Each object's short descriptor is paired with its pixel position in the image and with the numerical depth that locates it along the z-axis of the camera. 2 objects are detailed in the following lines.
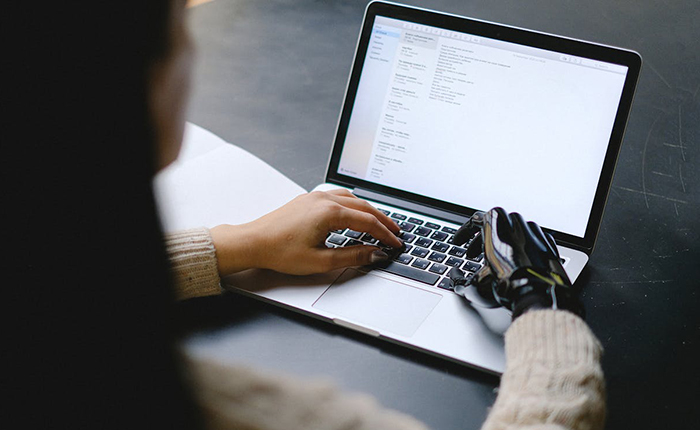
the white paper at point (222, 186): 0.92
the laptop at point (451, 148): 0.78
